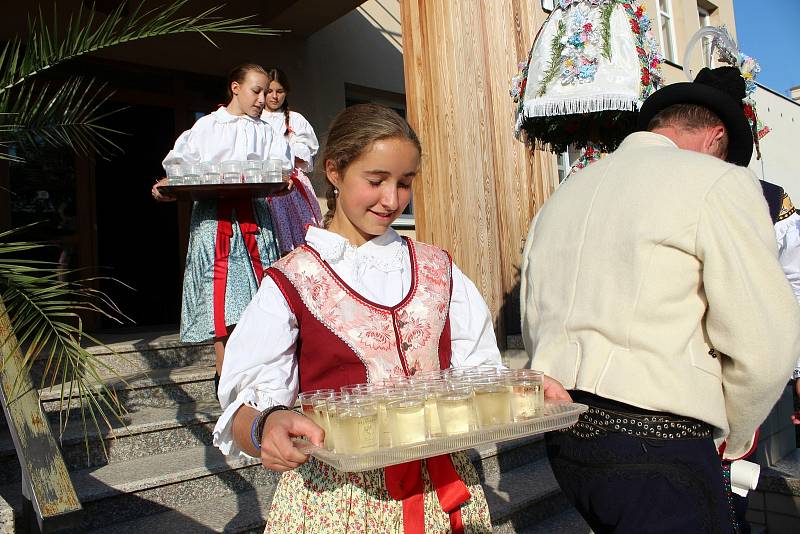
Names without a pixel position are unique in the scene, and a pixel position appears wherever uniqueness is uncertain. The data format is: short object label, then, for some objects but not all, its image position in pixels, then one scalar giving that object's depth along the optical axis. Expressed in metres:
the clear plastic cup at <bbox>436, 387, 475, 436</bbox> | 1.24
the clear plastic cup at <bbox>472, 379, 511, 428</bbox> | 1.29
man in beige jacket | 1.55
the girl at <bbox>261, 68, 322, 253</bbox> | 4.02
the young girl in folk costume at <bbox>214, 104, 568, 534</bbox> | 1.43
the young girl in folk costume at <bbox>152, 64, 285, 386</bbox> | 3.54
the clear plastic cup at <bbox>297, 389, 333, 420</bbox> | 1.24
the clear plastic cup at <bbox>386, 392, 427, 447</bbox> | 1.19
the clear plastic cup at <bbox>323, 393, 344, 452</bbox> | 1.14
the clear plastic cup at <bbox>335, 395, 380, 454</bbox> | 1.13
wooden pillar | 4.82
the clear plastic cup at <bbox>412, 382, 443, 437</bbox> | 1.23
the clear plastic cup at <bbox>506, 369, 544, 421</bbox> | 1.34
